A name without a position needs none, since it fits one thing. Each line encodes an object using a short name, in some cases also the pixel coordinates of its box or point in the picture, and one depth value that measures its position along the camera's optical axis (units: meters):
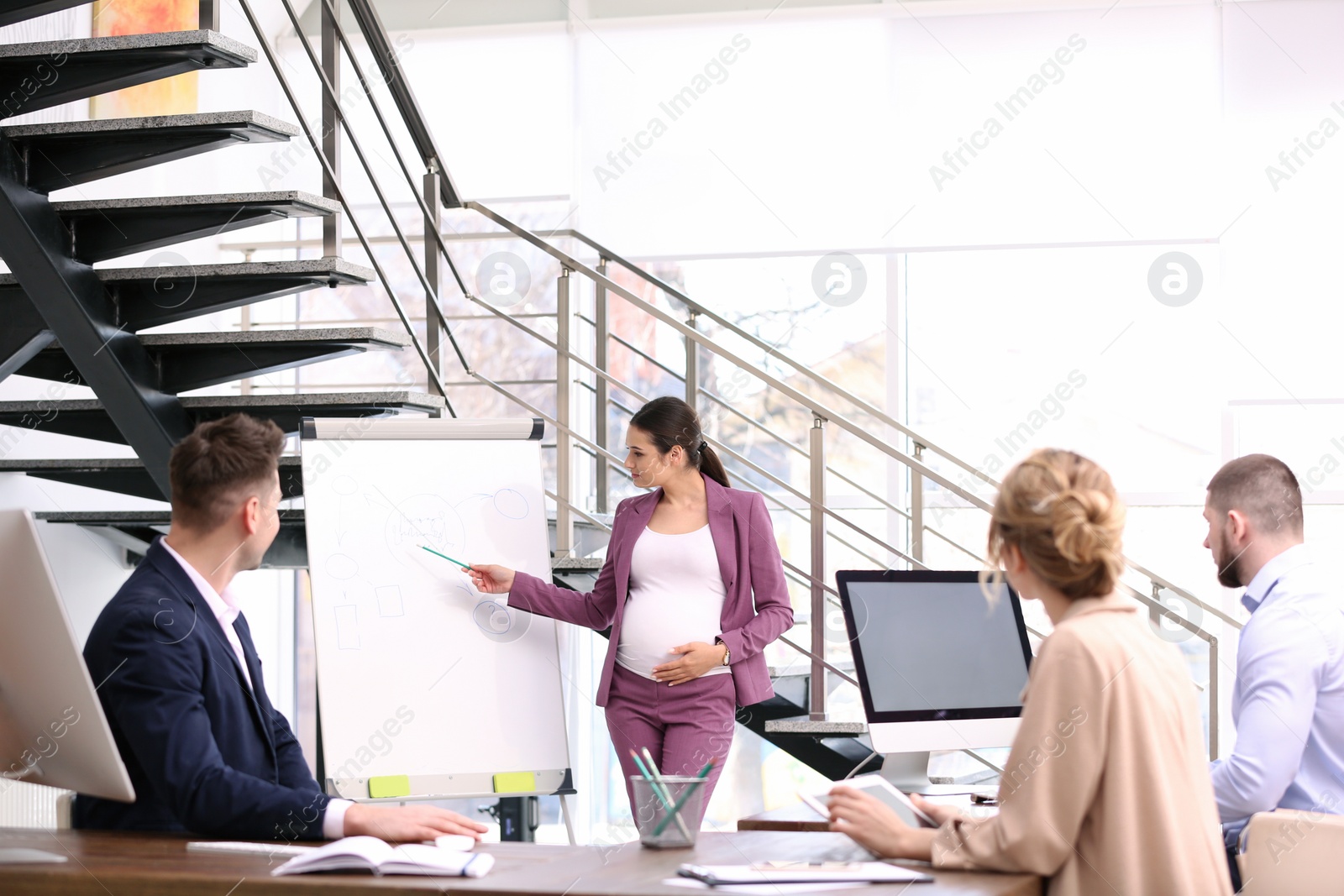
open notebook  6.26
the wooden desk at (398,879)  6.20
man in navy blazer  6.53
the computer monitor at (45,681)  6.30
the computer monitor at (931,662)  7.34
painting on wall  10.09
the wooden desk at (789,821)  6.96
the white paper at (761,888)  6.20
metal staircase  7.83
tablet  6.60
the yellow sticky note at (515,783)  7.80
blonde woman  6.21
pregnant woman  7.72
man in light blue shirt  6.95
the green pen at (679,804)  6.50
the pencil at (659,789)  6.50
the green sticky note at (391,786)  7.72
